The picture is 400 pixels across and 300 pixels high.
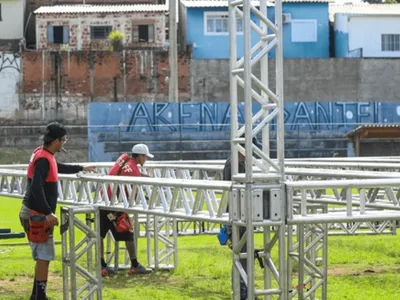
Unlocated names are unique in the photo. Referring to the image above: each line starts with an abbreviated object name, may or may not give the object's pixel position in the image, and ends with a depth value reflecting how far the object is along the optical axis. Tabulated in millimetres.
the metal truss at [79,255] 13859
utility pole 47219
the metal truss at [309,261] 13883
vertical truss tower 11047
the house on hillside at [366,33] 61469
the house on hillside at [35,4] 63375
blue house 61250
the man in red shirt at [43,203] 13312
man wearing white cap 16594
